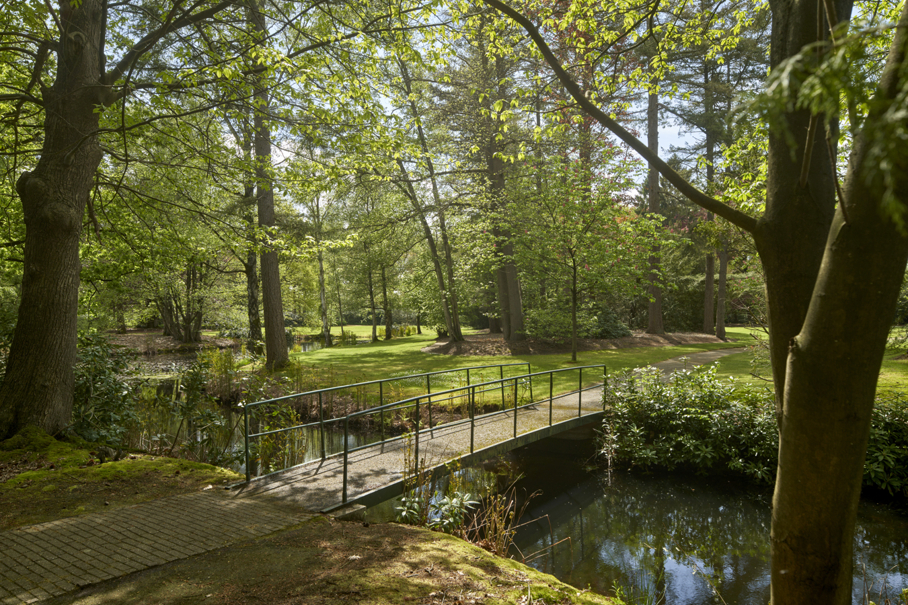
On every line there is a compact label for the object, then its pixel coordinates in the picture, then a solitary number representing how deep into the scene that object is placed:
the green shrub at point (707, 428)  7.76
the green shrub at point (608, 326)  22.47
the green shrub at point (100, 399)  7.70
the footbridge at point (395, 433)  5.97
